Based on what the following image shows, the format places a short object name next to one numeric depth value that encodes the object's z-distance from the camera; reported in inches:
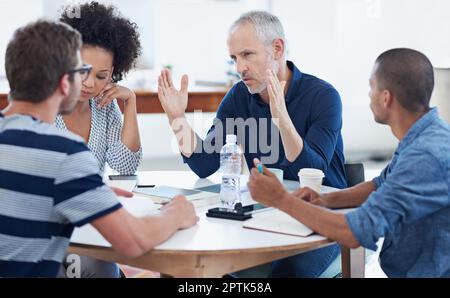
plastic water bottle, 79.0
